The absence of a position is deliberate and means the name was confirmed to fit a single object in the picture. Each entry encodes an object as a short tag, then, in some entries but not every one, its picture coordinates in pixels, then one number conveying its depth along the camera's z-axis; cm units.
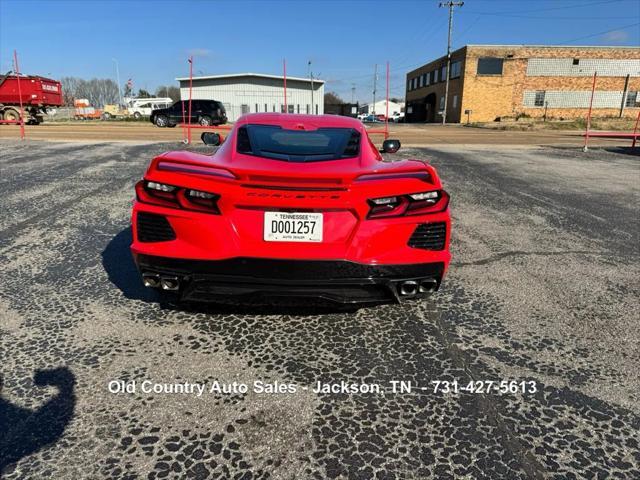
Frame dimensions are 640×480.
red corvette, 235
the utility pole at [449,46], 5588
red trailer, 2597
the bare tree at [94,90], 13400
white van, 6062
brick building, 5028
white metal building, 5325
